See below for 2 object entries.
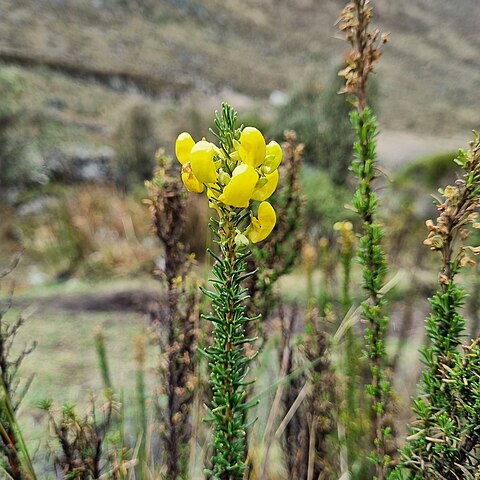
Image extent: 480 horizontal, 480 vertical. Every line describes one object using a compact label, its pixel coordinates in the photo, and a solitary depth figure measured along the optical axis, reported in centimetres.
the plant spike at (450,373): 24
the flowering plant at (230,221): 21
